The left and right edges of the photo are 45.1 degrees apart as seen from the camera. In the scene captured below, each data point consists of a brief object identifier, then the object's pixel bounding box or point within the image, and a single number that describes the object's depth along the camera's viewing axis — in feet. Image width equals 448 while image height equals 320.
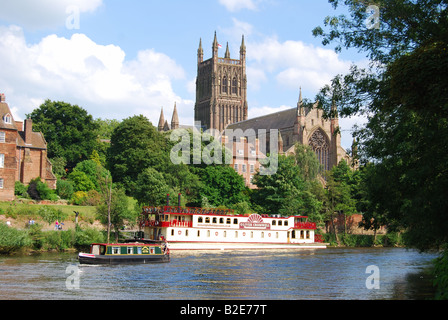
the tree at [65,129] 263.70
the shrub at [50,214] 161.99
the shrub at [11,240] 134.21
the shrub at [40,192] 194.49
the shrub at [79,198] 199.00
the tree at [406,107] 64.49
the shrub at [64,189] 208.12
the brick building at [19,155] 185.37
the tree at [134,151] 237.66
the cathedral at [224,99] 401.49
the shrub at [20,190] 193.92
